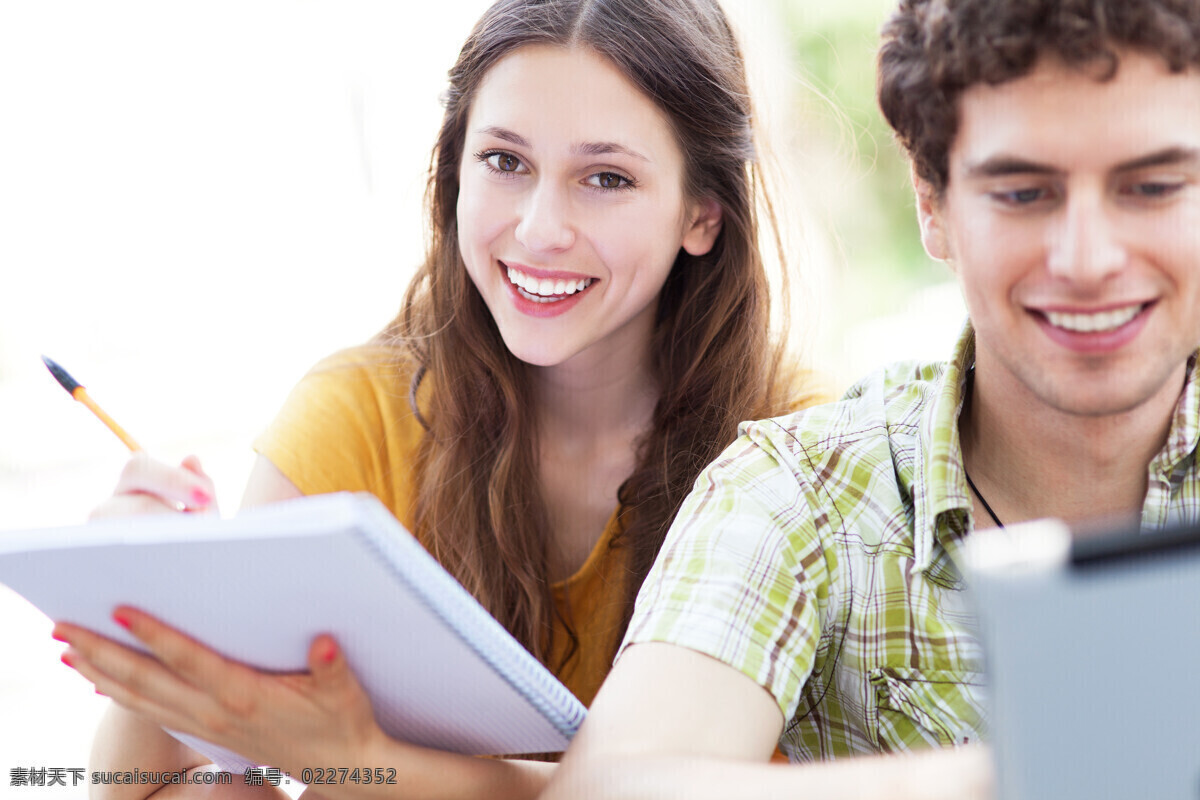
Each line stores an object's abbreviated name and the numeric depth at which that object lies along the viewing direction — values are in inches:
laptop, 36.0
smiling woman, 69.0
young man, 57.9
